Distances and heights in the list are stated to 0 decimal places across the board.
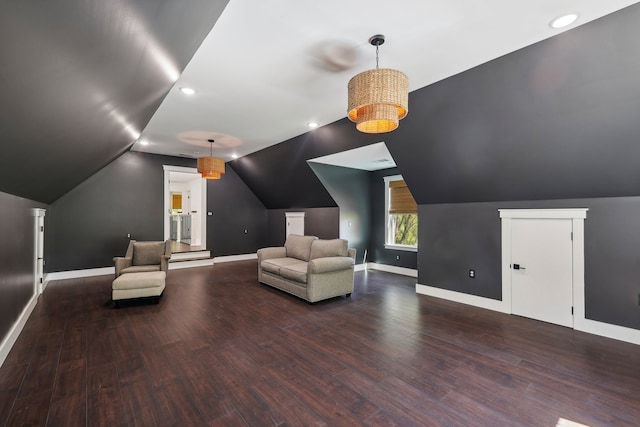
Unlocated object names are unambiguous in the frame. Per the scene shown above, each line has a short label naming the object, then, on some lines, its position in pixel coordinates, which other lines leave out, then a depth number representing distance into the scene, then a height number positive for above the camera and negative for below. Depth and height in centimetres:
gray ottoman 399 -98
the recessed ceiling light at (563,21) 217 +154
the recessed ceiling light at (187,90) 346 +157
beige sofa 428 -82
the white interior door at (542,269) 348 -67
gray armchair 493 -69
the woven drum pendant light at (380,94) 209 +93
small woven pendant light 530 +97
